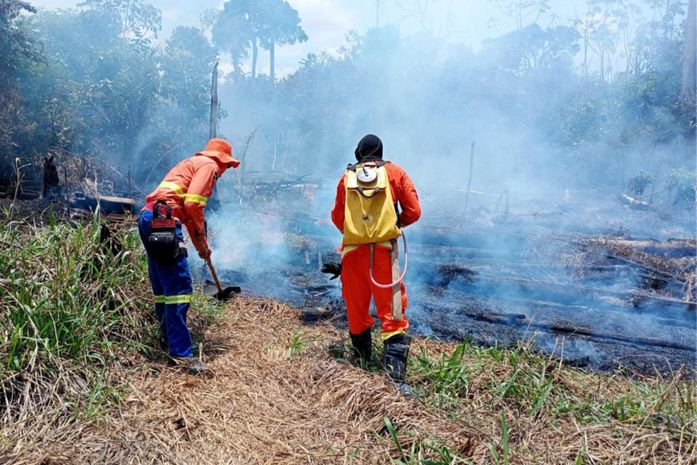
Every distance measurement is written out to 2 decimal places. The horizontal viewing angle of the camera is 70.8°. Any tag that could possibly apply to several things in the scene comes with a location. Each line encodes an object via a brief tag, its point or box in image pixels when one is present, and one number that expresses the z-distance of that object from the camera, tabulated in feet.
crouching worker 11.10
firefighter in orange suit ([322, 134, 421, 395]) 11.55
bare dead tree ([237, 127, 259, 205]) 47.20
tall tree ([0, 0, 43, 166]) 39.04
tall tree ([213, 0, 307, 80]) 107.86
